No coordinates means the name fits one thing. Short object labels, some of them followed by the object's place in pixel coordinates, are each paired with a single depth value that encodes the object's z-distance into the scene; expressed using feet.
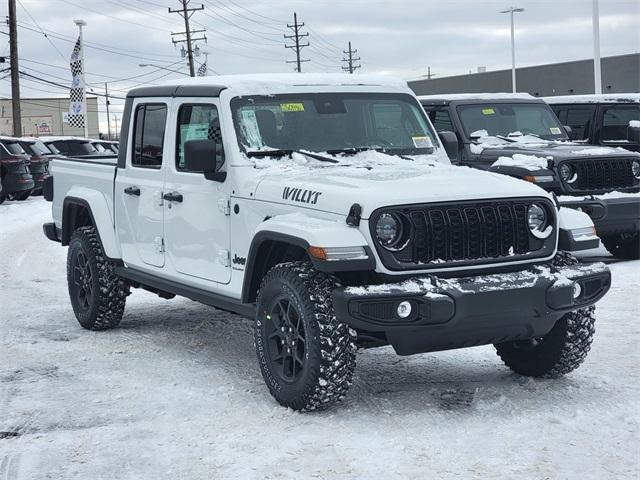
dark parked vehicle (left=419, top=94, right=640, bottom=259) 36.52
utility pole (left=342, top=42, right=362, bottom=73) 331.84
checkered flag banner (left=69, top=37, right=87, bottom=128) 139.13
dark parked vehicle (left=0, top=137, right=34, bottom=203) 80.07
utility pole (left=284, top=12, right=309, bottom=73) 273.95
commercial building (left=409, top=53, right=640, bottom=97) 149.59
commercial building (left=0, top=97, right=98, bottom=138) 381.81
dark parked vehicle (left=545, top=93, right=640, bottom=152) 44.06
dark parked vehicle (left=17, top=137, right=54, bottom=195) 86.38
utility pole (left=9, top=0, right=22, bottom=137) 133.80
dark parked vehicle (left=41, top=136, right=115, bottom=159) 91.15
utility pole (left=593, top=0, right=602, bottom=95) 97.55
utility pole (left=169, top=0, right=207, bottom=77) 209.06
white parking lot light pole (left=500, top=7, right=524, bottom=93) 169.90
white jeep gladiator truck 17.81
